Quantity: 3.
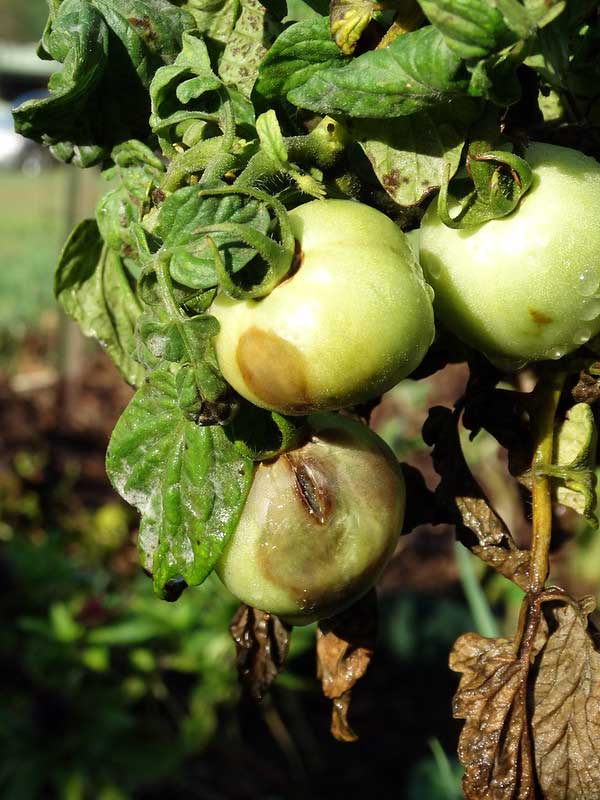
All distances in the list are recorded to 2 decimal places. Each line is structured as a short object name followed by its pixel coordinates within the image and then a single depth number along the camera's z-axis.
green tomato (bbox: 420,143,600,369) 0.51
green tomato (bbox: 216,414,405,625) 0.61
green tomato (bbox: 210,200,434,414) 0.48
